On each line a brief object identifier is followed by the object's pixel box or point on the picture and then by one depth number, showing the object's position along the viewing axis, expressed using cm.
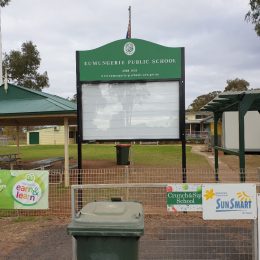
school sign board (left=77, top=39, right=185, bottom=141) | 910
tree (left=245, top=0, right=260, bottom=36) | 2294
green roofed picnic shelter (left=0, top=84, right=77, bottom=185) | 1362
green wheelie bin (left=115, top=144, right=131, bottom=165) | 2166
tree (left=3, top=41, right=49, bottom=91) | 5394
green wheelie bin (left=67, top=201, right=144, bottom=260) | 416
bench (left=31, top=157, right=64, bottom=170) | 1728
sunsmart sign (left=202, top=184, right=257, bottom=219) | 514
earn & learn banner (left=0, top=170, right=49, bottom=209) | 800
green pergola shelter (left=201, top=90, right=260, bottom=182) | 826
